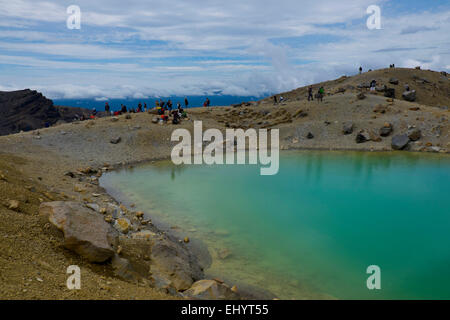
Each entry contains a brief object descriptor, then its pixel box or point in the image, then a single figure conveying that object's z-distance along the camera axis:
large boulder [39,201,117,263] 9.61
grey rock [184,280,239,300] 9.12
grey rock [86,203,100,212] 14.78
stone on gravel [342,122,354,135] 34.41
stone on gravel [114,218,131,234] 13.12
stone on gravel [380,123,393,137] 33.06
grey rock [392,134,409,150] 30.69
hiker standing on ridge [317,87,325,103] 41.81
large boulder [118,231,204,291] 9.88
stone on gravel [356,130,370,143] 32.78
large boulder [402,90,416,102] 51.19
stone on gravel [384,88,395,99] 50.48
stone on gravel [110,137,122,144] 31.73
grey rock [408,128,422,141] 31.45
